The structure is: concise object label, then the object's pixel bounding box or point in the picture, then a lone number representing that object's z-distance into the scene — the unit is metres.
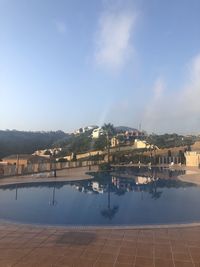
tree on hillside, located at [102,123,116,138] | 43.27
